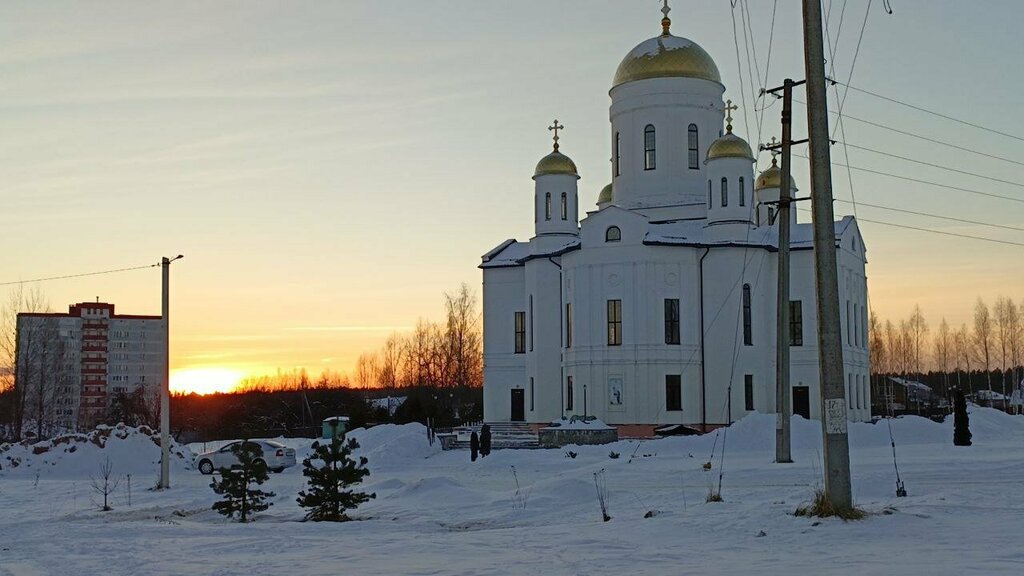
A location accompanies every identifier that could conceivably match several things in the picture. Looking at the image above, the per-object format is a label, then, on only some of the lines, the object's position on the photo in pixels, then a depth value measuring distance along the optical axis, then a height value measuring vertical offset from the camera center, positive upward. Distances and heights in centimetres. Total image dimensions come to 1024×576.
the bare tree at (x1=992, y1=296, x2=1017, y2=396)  8388 +382
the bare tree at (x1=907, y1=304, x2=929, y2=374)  9342 +272
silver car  3181 -206
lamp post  2647 -62
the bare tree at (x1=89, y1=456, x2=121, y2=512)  2501 -237
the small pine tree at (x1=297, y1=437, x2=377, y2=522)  1692 -154
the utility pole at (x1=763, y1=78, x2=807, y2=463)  2377 +180
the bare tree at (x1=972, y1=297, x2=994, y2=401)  8494 +375
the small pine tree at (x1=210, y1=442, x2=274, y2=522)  1759 -155
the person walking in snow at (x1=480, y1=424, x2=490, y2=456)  3459 -174
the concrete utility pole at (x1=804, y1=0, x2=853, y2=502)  1361 +152
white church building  4250 +434
